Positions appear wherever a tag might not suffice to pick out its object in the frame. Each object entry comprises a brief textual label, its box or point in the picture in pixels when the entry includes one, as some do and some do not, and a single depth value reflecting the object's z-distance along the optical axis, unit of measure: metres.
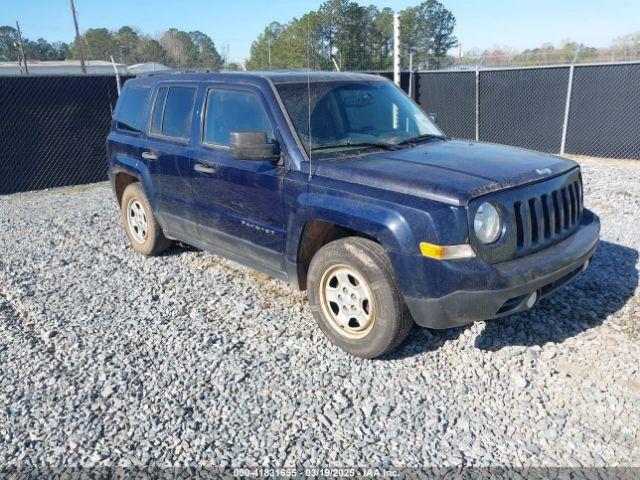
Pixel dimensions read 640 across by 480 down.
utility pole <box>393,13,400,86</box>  10.74
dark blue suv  3.29
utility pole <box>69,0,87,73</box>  34.91
